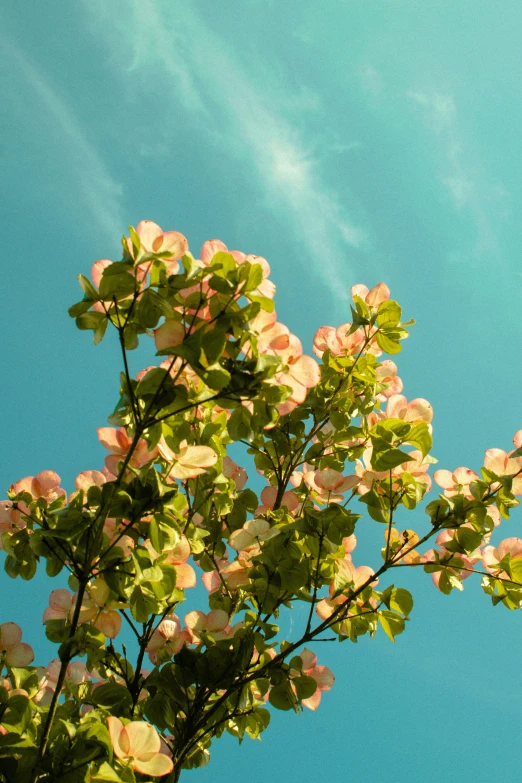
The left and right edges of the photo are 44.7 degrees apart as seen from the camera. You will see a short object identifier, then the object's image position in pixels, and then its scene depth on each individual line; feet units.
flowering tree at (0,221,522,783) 3.66
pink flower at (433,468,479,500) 5.36
